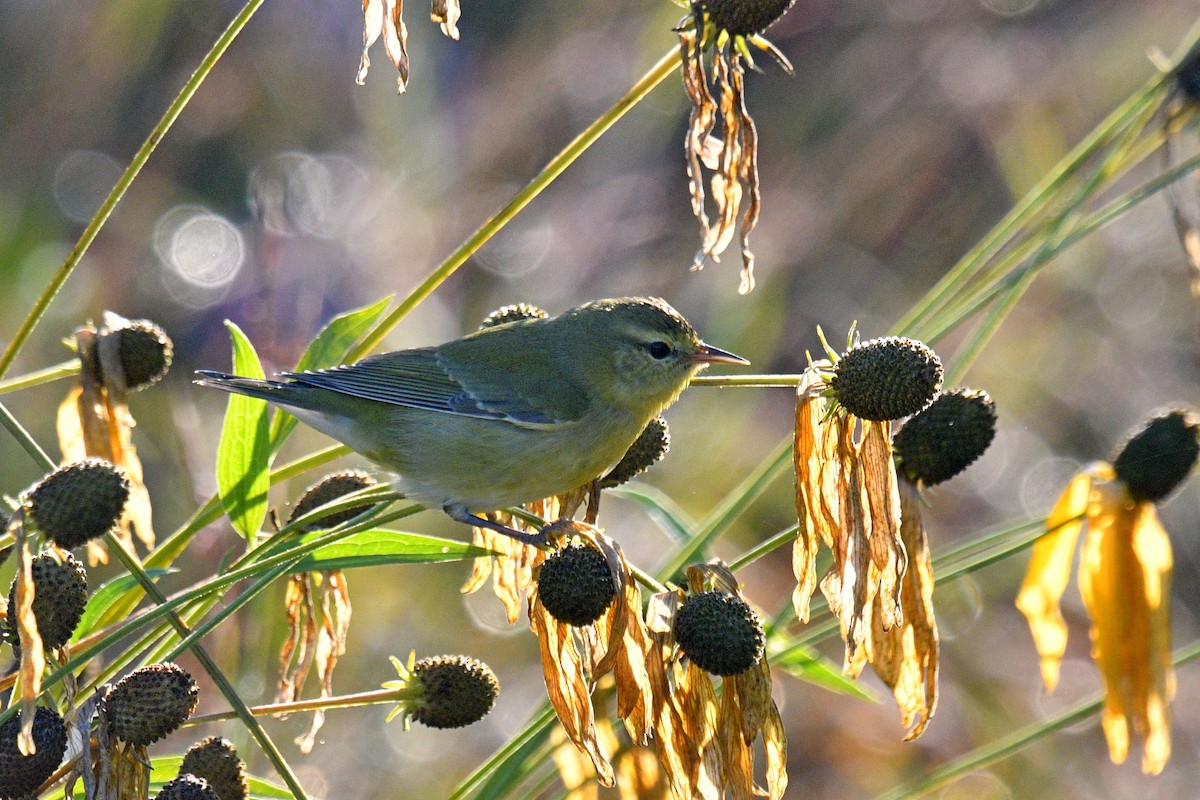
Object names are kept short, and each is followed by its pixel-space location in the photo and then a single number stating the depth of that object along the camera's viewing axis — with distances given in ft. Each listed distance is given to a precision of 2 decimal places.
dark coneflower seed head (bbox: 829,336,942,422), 13.73
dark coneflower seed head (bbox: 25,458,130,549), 12.63
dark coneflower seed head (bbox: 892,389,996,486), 16.67
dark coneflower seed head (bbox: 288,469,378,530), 17.66
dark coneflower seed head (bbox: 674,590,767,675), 13.67
